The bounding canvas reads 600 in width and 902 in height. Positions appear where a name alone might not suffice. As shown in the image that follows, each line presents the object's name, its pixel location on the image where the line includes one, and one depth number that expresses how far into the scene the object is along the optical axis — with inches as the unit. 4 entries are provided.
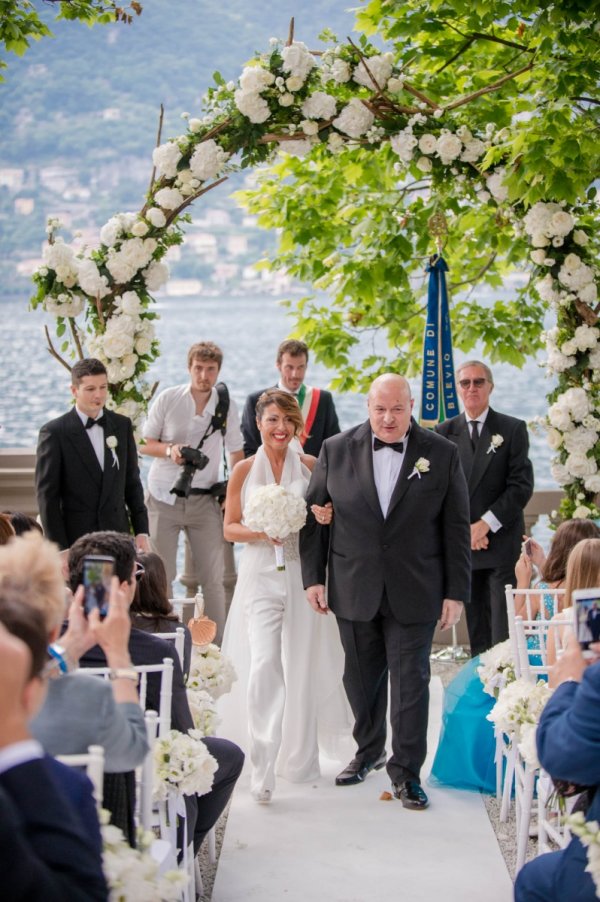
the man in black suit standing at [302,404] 281.6
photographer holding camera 281.0
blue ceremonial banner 317.1
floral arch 278.7
